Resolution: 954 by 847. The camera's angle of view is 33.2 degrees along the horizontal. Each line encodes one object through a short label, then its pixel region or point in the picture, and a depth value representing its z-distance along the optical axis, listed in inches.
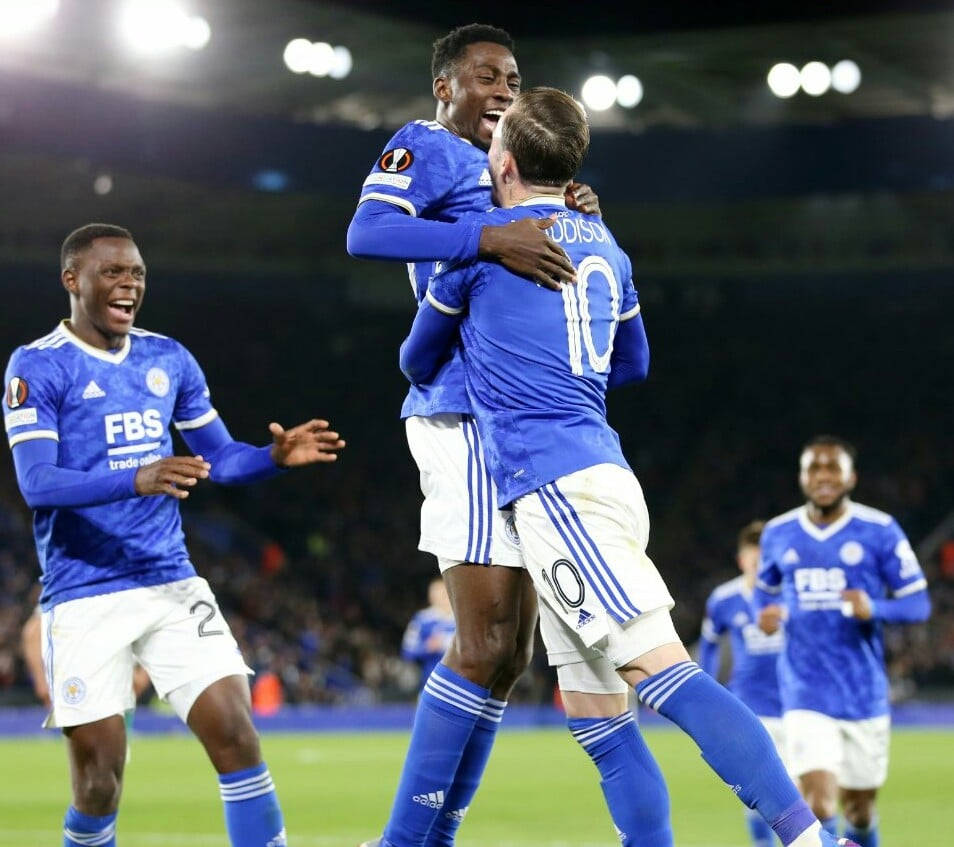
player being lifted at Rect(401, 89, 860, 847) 166.2
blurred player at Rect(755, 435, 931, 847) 316.5
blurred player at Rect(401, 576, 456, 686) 682.2
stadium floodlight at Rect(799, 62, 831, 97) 1065.5
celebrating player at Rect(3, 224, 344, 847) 212.7
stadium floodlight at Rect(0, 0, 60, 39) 808.9
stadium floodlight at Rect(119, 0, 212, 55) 891.4
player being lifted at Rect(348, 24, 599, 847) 179.8
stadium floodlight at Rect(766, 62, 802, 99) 1072.2
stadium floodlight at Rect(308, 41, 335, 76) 1003.9
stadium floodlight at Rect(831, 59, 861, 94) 1050.1
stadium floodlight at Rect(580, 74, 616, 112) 1092.5
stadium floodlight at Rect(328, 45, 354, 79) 1031.6
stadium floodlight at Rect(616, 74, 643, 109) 1087.0
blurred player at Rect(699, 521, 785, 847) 400.2
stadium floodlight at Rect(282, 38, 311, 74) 1001.5
